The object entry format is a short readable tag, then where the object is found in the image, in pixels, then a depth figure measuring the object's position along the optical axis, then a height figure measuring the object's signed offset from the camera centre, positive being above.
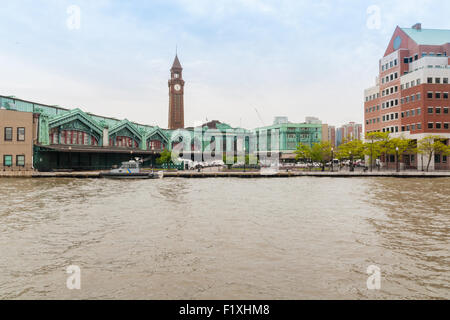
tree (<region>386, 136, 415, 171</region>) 73.81 +3.55
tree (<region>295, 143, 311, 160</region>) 85.16 +2.50
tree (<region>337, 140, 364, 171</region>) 79.88 +2.92
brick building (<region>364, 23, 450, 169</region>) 76.50 +17.73
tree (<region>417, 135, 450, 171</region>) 69.96 +3.11
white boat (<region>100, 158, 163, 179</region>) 55.98 -2.07
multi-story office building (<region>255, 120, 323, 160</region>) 162.75 +12.71
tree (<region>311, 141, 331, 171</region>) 79.69 +2.37
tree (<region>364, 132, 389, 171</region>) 76.59 +3.65
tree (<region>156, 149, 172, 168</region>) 77.11 +0.67
